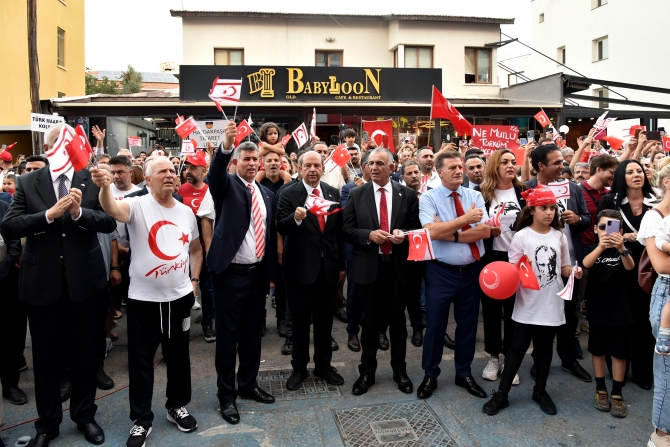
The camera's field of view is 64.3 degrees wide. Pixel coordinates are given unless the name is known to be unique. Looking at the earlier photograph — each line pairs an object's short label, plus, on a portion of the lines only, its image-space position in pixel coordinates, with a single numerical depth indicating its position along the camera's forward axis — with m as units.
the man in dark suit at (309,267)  4.89
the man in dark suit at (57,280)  3.89
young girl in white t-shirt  4.53
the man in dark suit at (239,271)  4.44
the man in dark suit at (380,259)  4.82
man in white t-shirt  4.04
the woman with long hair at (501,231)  5.14
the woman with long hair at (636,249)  4.90
